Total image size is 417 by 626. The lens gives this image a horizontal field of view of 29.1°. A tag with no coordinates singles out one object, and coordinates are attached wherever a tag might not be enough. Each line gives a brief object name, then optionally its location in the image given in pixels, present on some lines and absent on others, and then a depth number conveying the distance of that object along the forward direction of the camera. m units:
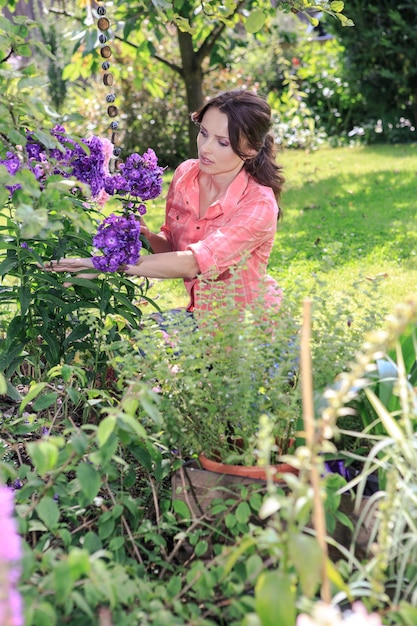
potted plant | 1.98
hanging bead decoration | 2.90
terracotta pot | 1.89
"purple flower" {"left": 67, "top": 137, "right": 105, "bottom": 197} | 2.64
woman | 2.78
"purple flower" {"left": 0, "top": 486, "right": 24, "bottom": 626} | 1.03
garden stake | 1.21
